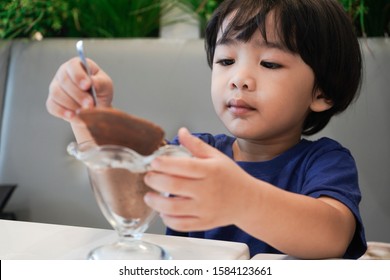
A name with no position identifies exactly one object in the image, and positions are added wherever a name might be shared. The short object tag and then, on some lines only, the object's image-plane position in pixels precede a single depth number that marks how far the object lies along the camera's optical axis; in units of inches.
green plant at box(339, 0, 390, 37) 52.4
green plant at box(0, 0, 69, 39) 56.4
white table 33.0
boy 30.3
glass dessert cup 30.2
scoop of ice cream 30.0
